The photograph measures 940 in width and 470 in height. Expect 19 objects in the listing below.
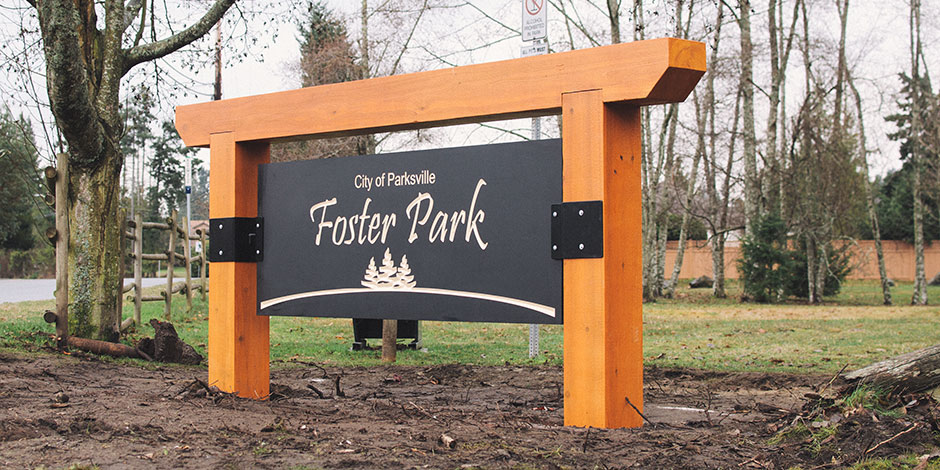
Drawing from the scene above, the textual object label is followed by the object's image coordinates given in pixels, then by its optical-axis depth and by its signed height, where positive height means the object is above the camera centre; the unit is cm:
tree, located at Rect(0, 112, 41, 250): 3419 +252
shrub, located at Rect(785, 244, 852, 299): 2361 -64
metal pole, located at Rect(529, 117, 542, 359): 878 -95
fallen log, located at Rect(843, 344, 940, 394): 446 -74
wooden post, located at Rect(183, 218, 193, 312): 1543 -17
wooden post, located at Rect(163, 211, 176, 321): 1377 -13
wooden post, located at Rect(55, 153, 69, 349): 827 +20
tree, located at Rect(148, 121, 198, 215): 5347 +625
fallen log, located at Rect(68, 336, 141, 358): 774 -91
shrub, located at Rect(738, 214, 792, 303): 2288 -22
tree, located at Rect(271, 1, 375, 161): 1923 +501
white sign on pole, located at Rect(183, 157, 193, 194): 1956 +230
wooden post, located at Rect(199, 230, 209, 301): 1783 -5
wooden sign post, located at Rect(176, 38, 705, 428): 405 +70
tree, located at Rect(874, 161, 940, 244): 3991 +212
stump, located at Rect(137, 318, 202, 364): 768 -91
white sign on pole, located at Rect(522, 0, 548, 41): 850 +269
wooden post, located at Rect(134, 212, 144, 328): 1234 -2
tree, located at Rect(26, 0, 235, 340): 827 +117
